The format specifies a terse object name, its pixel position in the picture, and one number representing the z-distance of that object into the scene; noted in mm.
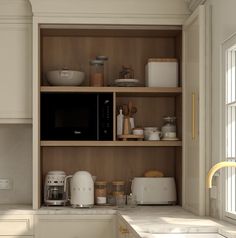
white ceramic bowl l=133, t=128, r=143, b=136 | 4250
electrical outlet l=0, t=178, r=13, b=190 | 4509
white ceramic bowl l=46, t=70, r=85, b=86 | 4188
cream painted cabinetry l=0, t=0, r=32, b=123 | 4145
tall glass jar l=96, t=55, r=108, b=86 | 4526
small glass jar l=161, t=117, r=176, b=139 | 4234
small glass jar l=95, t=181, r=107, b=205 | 4270
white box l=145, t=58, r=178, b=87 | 4273
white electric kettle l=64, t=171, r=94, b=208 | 4082
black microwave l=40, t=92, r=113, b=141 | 4148
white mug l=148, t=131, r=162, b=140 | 4242
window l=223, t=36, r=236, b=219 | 3314
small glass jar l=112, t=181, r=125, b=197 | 4281
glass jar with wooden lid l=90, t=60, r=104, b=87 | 4258
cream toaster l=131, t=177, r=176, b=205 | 4305
